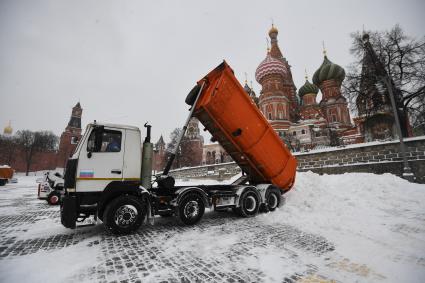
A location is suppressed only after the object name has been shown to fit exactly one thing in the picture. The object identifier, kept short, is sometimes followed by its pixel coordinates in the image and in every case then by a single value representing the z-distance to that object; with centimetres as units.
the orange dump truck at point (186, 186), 491
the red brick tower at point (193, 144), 4872
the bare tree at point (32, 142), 5822
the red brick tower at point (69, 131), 5909
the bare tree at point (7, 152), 5509
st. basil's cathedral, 4619
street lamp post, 1076
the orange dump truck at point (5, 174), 2715
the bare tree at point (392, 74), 1911
